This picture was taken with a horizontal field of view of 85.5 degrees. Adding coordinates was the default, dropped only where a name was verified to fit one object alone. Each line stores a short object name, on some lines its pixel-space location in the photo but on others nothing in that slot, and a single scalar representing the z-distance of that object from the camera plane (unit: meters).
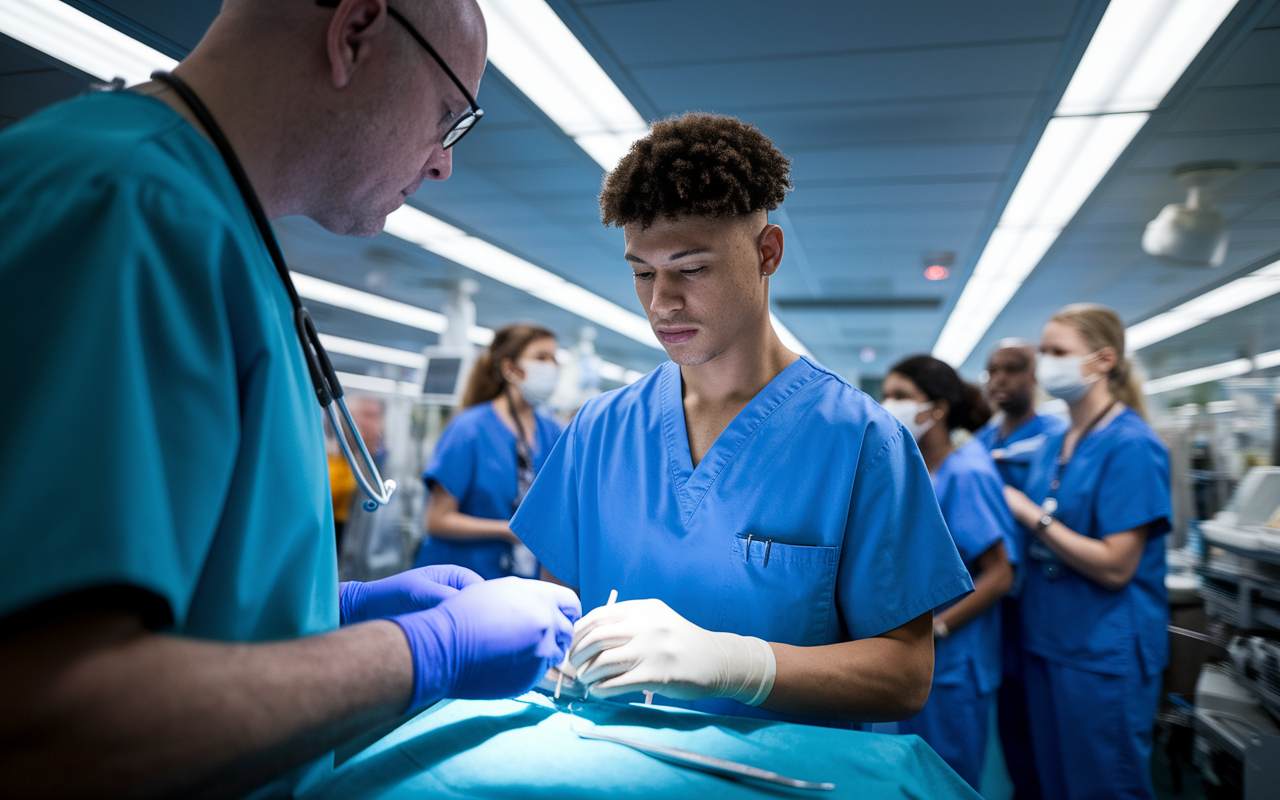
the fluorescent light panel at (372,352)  11.11
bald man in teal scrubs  0.45
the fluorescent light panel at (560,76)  2.58
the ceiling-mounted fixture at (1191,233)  4.06
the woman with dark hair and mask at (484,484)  2.75
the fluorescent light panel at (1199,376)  10.91
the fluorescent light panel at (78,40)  2.58
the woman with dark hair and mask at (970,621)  2.32
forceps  0.78
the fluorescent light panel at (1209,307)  6.07
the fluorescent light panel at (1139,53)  2.41
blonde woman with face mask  2.25
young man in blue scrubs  1.06
